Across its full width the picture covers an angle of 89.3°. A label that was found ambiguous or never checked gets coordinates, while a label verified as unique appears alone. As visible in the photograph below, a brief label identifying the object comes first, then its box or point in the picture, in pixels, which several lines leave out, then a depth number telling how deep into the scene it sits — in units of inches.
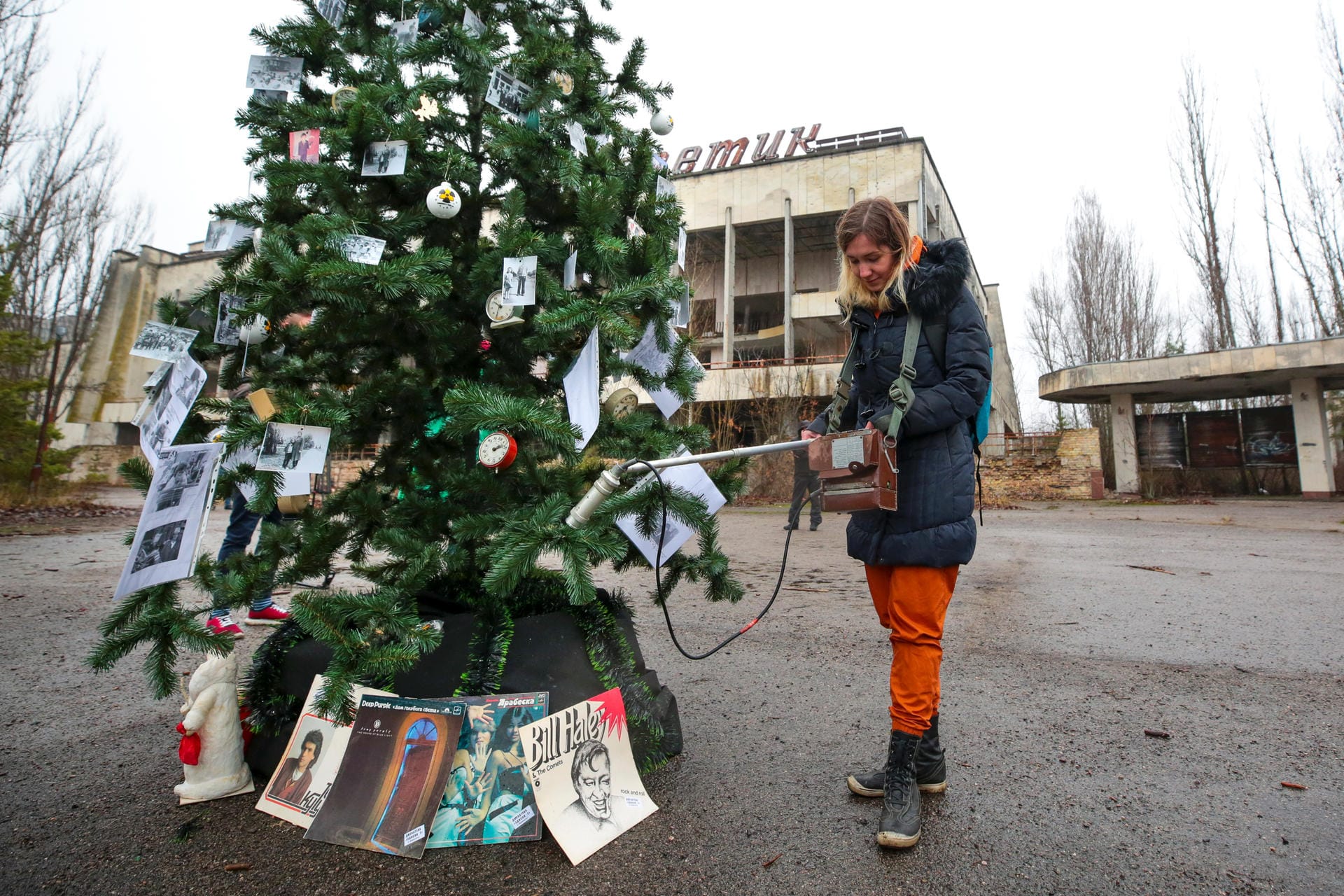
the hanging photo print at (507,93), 93.7
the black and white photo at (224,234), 93.7
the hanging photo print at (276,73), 95.3
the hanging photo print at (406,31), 95.7
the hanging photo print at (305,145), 88.4
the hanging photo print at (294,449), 72.6
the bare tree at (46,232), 480.4
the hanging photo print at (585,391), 83.0
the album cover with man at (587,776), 72.9
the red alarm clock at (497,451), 80.1
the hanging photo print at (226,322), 86.7
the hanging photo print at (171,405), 79.2
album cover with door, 70.8
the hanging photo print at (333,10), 98.3
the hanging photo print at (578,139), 95.3
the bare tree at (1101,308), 1181.7
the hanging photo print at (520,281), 82.4
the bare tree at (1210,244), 994.7
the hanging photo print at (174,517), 69.7
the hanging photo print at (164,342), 83.0
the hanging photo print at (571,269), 90.9
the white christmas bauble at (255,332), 86.7
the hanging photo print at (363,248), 79.0
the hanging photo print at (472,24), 96.0
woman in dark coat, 80.0
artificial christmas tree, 74.7
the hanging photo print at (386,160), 86.6
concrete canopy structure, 688.4
